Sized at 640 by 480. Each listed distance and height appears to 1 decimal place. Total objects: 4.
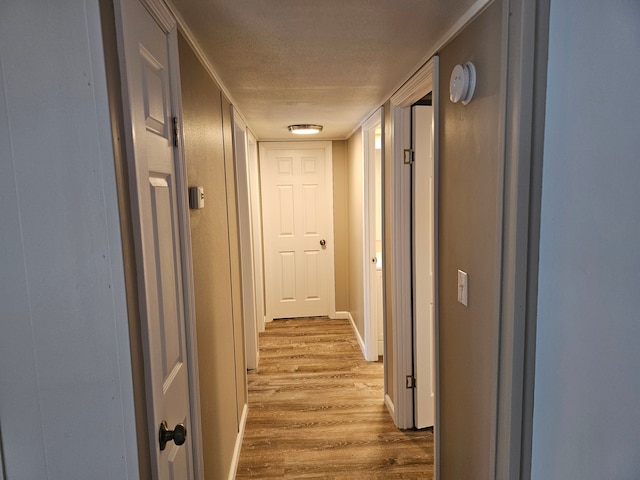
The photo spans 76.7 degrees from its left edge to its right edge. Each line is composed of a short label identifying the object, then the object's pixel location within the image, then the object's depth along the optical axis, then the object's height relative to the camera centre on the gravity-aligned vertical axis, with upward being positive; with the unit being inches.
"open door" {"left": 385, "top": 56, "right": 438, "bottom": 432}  95.7 -17.0
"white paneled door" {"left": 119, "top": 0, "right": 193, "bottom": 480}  36.5 -2.6
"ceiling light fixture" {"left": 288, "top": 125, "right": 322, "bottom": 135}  143.9 +26.6
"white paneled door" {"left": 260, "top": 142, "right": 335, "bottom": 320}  187.5 -12.0
